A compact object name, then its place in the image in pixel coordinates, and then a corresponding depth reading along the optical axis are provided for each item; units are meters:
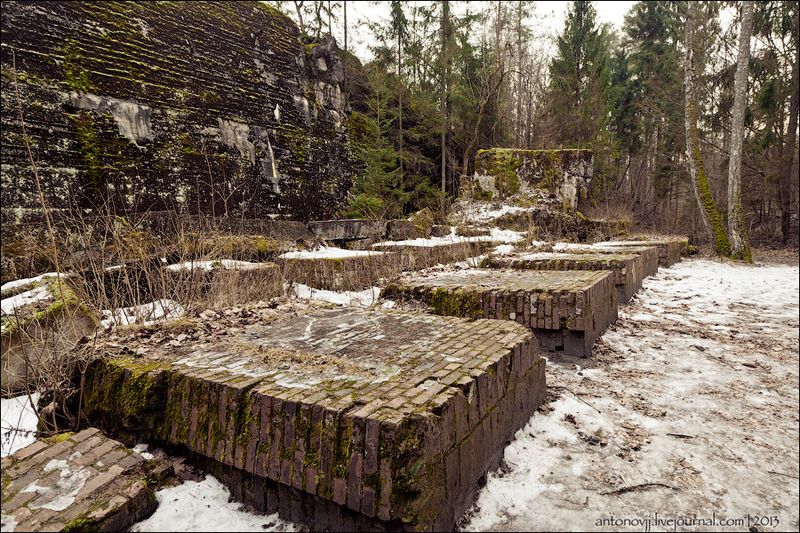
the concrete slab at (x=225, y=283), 3.92
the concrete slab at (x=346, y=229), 8.55
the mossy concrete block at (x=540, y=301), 3.17
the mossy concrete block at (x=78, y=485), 1.35
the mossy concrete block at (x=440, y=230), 9.32
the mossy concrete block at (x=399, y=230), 8.64
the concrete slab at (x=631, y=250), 6.75
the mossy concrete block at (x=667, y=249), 8.81
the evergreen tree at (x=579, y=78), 19.33
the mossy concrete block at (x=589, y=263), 4.97
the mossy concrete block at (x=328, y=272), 5.72
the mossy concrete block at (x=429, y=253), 6.75
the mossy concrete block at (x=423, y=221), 9.15
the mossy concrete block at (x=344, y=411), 1.33
